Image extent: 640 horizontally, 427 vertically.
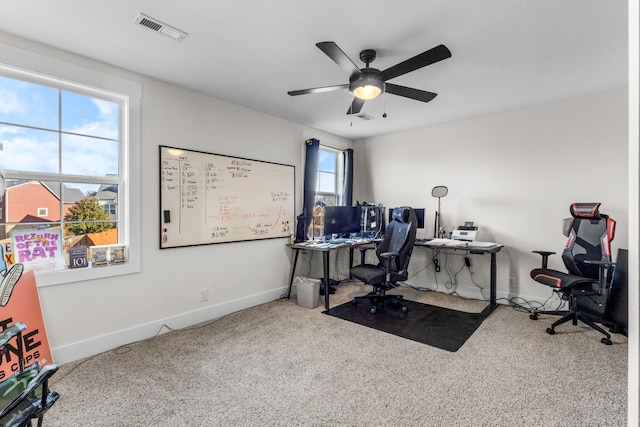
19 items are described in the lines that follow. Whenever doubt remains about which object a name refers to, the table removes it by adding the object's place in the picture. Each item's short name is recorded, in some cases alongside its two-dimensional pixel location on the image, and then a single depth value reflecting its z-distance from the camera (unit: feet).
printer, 13.15
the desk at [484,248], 11.73
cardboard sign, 6.62
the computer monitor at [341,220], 14.25
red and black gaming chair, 9.69
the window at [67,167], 7.70
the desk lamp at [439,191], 13.97
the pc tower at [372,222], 15.65
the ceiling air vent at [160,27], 6.80
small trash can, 12.31
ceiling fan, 6.53
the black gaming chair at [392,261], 11.55
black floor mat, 9.55
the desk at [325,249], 12.10
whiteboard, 10.28
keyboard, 13.82
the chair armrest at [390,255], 11.33
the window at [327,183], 15.89
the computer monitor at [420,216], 14.57
